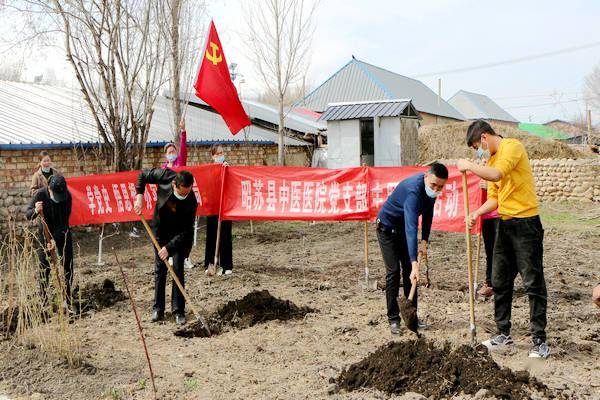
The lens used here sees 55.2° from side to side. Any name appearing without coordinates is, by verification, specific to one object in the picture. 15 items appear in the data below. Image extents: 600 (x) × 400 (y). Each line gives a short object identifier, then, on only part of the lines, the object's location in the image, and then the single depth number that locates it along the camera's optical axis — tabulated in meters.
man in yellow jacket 4.69
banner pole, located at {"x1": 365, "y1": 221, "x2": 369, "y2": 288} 7.53
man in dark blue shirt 5.18
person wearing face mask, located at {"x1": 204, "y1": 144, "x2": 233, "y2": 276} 8.49
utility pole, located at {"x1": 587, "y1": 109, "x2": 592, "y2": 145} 19.90
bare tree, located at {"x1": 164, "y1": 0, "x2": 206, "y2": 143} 12.88
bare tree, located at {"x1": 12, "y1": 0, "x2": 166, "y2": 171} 11.57
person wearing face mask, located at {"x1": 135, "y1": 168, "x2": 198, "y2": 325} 6.12
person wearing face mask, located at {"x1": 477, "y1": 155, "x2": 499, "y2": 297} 6.77
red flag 10.47
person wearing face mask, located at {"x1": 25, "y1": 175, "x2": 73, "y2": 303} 6.36
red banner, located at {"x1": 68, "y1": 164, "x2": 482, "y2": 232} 7.62
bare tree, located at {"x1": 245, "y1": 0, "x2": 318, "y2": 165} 19.23
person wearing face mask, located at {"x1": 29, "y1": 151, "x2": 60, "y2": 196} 8.65
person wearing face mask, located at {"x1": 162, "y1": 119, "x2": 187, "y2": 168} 9.02
